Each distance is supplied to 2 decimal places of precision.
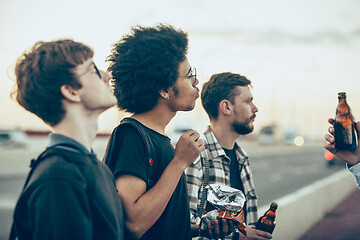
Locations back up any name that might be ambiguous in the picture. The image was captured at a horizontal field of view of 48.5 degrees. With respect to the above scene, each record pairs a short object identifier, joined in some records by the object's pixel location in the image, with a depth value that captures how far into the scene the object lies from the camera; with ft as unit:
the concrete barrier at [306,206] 18.02
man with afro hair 6.64
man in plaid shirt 9.62
